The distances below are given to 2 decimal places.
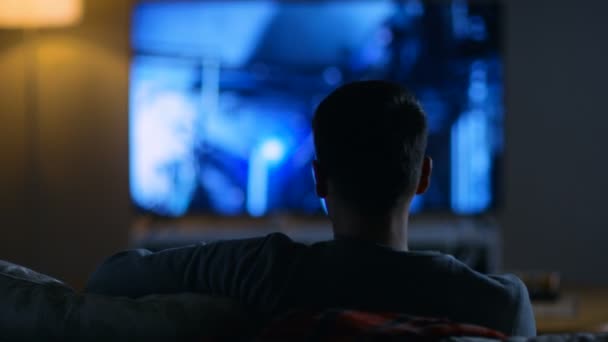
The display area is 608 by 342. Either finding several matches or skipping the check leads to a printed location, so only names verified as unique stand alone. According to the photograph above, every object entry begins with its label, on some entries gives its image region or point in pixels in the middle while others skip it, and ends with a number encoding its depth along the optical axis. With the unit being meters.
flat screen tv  5.15
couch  1.84
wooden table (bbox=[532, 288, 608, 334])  3.34
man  1.88
